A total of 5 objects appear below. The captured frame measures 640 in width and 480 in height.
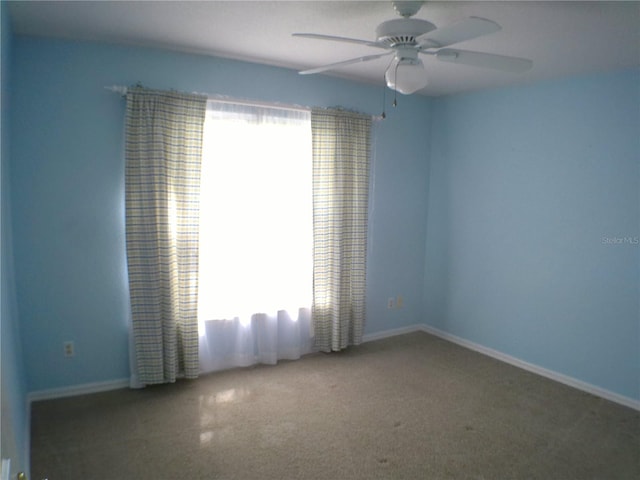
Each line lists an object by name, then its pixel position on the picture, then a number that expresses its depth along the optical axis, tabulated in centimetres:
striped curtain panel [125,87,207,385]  271
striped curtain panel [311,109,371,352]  341
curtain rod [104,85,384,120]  266
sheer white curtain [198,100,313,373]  304
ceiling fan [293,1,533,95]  164
